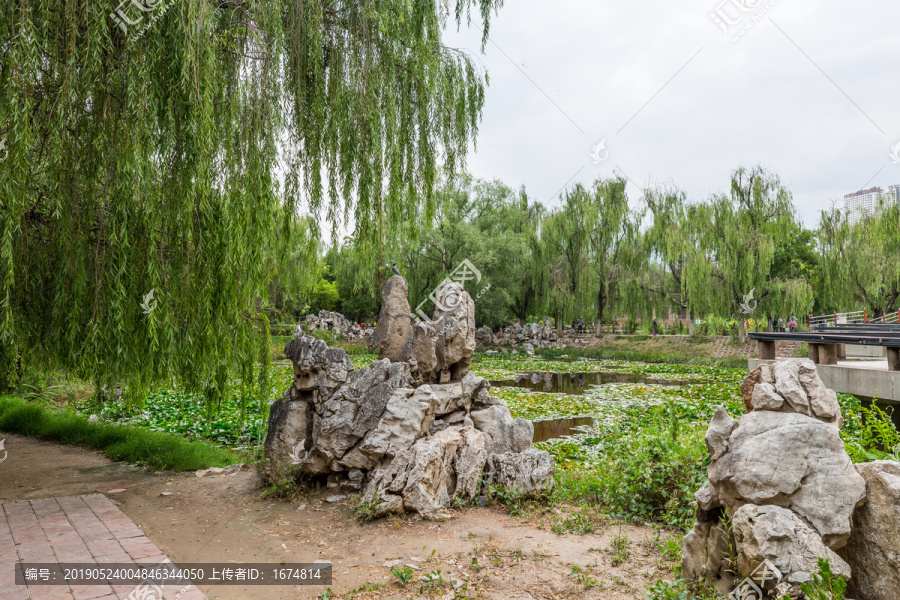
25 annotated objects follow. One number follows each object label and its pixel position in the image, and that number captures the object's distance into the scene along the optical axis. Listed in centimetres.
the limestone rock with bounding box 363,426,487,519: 457
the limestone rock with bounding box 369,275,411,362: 853
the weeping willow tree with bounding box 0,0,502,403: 346
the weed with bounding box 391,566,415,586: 338
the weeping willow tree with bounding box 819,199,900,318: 2158
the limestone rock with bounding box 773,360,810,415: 290
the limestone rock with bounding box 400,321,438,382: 681
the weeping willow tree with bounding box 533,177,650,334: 2667
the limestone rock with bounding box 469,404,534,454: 573
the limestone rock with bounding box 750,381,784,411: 294
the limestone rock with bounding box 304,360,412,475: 536
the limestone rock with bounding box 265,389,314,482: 549
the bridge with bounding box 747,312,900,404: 857
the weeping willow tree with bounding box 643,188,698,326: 2302
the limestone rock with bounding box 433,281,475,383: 668
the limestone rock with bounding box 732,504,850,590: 247
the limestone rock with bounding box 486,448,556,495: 506
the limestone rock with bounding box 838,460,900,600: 254
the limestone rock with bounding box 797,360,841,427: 291
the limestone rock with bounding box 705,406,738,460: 299
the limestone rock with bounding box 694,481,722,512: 297
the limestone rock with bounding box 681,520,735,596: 283
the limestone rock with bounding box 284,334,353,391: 563
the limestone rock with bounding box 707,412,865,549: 260
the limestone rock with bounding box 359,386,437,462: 504
